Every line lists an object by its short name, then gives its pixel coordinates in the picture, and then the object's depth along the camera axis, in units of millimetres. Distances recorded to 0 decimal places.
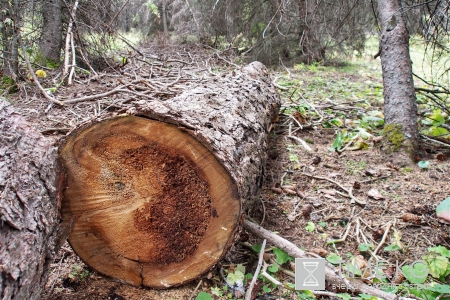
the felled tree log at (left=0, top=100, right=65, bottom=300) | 1207
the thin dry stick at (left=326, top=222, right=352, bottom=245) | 2109
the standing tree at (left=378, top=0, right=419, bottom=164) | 3088
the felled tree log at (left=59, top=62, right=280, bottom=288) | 1633
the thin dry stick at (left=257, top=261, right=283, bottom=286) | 1740
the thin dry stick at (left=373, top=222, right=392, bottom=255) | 2016
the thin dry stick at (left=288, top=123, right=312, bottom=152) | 3376
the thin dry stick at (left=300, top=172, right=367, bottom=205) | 2474
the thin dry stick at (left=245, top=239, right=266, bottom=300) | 1687
